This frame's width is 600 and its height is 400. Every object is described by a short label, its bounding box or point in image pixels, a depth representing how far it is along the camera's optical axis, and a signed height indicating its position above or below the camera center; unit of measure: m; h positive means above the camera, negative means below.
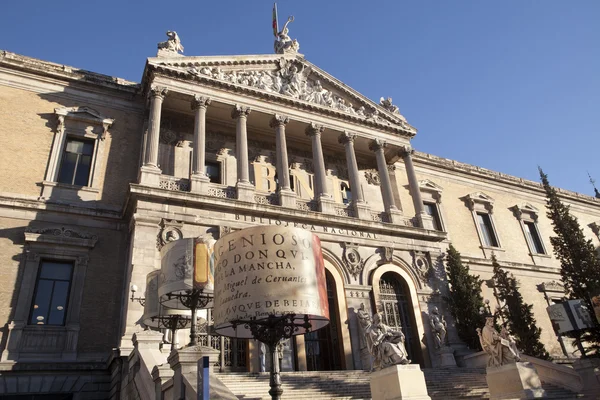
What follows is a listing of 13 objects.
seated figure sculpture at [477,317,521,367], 12.52 +0.87
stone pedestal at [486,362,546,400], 11.91 -0.07
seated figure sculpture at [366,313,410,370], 11.16 +1.04
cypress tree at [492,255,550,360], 18.31 +2.21
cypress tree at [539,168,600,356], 19.30 +4.69
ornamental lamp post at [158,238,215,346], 7.45 +2.11
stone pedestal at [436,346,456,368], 17.56 +1.02
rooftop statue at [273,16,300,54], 23.62 +17.21
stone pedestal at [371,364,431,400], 10.35 +0.14
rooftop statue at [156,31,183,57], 19.38 +14.61
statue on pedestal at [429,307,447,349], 18.17 +2.17
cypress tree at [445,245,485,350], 18.73 +3.24
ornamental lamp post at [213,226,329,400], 4.91 +1.21
